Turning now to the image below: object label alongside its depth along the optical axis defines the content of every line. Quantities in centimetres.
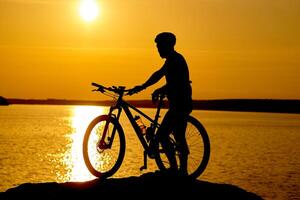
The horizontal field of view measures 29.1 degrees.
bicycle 1239
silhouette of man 1203
